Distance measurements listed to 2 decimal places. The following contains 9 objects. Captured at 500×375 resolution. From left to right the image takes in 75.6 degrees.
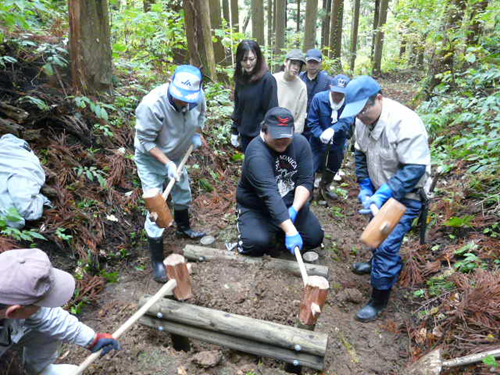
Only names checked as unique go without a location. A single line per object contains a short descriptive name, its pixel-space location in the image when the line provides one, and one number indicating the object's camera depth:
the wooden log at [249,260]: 3.62
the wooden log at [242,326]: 2.57
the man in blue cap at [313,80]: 5.82
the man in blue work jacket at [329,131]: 5.23
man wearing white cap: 3.43
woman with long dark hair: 4.33
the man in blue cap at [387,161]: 2.93
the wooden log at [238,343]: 2.62
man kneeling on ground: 3.37
